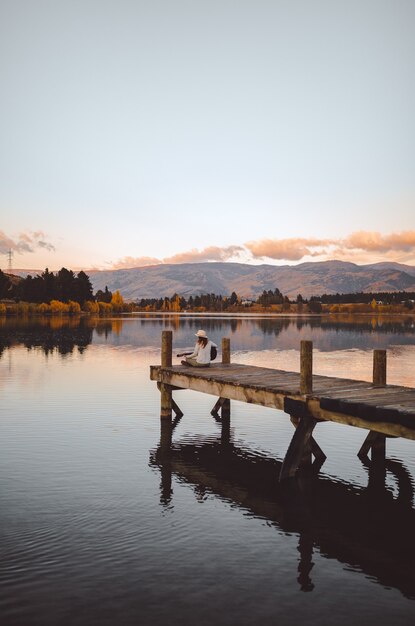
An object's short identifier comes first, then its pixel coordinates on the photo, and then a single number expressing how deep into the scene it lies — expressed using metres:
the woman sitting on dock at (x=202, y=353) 22.98
